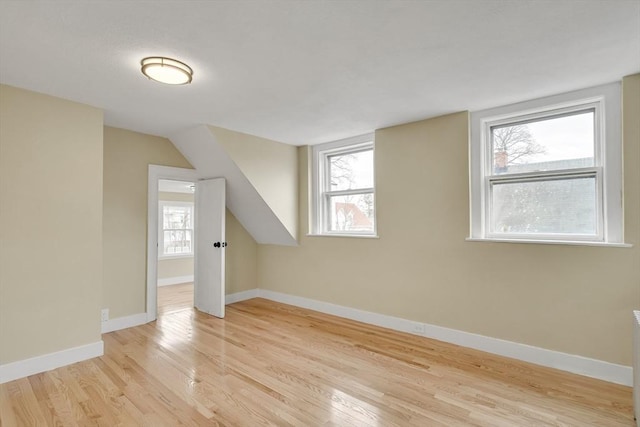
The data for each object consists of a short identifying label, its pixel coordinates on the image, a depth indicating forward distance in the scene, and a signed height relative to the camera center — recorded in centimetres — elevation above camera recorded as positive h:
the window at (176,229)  726 -23
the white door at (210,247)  438 -39
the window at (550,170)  263 +44
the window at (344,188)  432 +44
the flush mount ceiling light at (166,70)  223 +108
